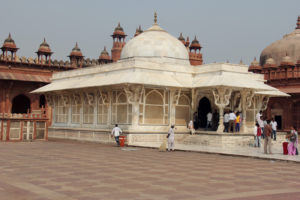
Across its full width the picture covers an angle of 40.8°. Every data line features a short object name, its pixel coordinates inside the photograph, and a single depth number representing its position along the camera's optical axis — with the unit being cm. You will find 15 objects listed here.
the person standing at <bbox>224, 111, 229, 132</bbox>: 2170
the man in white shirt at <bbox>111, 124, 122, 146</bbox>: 2034
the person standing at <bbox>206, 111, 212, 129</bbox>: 2372
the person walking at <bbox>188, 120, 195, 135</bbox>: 2239
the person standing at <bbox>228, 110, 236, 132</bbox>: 2144
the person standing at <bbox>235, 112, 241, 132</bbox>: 2192
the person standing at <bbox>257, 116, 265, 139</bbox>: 2045
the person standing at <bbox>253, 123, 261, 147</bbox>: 1914
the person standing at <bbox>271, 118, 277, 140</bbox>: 2176
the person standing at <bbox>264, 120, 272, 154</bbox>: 1588
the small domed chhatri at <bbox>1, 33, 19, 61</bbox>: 3906
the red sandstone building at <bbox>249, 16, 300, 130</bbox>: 3247
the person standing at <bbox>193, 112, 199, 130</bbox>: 2339
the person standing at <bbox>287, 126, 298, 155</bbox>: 1580
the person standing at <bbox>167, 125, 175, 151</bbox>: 1739
